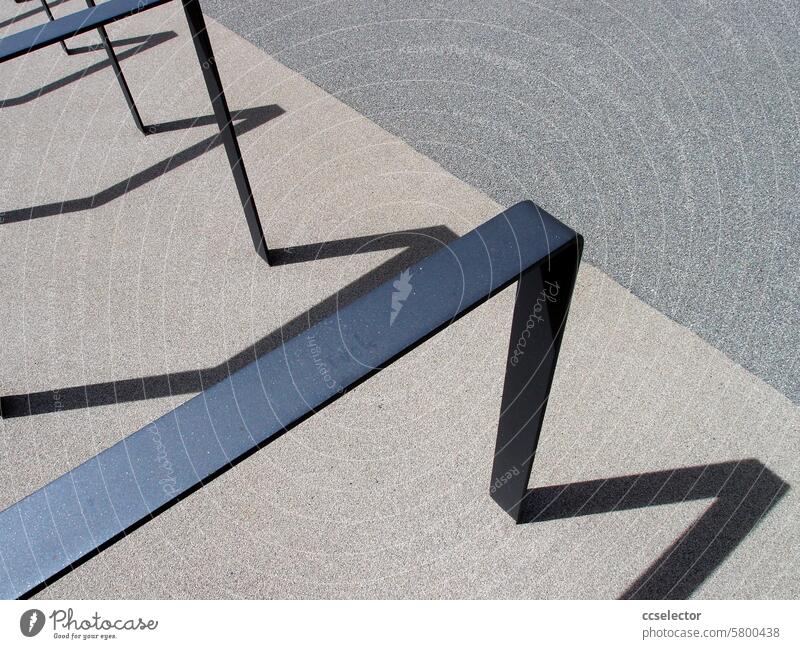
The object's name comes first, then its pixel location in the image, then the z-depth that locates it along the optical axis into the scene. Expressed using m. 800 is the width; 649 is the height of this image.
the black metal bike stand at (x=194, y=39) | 2.13
